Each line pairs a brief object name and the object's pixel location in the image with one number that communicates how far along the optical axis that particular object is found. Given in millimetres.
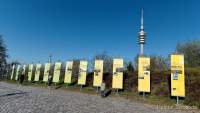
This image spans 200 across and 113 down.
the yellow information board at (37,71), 18796
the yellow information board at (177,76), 8737
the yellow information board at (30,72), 20225
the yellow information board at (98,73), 11819
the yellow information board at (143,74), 9888
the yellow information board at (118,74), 11006
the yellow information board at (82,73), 12788
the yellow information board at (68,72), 13984
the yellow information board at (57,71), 15271
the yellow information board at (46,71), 17071
